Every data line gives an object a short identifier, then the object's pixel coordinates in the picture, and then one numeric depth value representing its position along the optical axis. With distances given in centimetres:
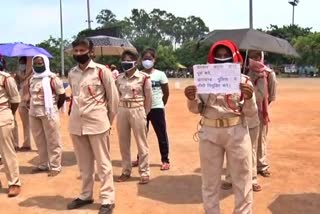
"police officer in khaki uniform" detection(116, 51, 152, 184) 682
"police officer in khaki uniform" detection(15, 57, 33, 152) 917
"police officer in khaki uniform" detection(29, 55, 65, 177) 751
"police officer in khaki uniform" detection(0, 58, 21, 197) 643
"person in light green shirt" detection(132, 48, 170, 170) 746
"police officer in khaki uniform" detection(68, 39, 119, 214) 568
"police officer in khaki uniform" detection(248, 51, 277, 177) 664
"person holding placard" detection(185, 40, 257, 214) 480
